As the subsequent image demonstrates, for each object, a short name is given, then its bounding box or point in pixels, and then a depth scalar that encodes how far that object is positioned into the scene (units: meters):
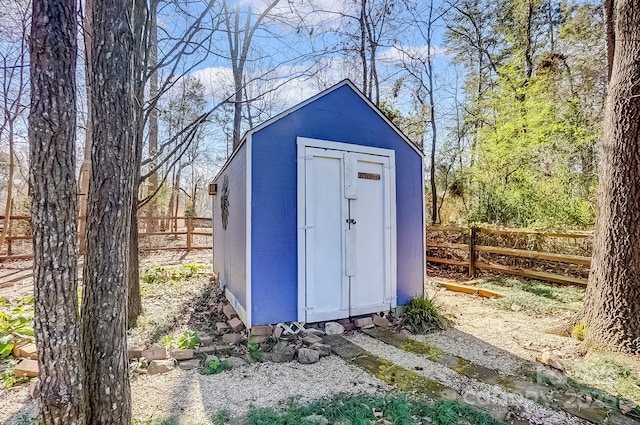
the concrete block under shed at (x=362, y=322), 4.11
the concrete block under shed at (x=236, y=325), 3.80
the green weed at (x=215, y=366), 2.94
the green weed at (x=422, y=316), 4.13
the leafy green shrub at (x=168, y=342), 3.45
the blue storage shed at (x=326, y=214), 3.72
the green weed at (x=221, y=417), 2.14
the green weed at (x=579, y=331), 3.48
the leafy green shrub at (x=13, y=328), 3.17
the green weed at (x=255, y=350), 3.25
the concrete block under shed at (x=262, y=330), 3.59
